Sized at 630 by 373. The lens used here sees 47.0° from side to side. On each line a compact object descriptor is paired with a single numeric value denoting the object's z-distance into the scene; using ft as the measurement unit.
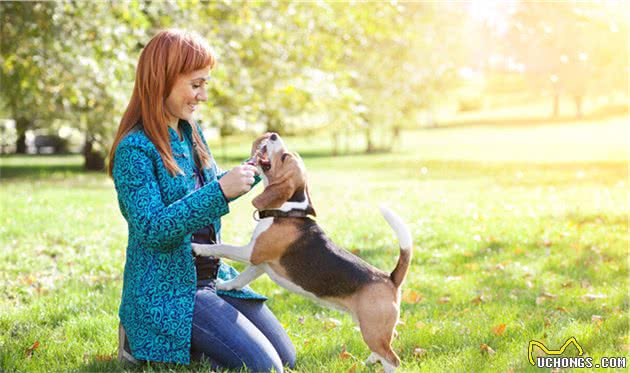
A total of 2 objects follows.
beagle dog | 13.30
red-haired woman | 13.57
